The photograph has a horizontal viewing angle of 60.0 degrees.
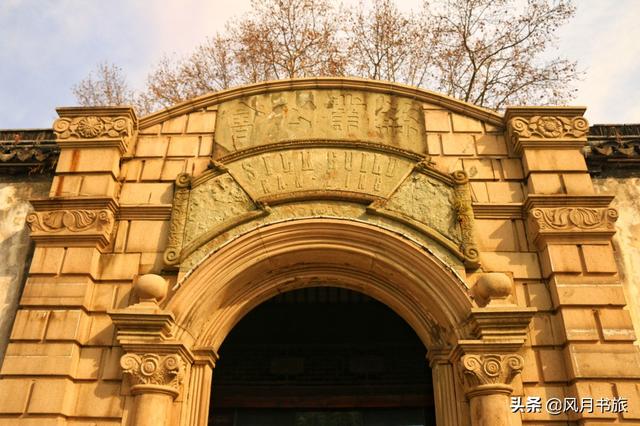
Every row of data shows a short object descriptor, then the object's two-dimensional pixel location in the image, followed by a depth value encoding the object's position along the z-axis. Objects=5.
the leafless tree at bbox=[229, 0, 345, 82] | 16.44
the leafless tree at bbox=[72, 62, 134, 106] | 17.55
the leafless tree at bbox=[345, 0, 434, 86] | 16.30
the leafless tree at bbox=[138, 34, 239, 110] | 17.25
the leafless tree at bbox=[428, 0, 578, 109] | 15.45
